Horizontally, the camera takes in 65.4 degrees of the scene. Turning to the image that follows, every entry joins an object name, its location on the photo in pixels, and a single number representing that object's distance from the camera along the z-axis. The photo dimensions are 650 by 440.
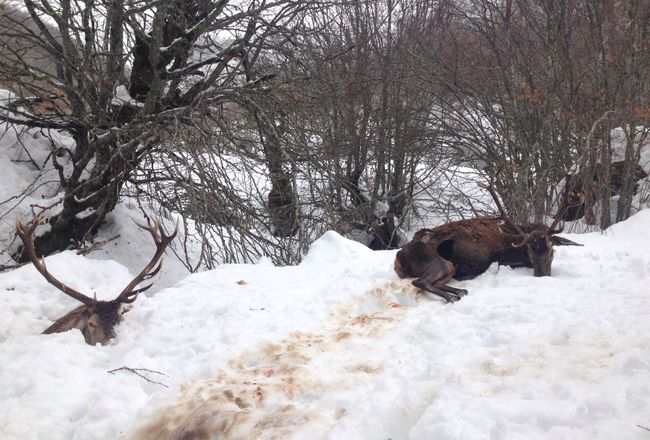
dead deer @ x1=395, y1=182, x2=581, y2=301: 4.24
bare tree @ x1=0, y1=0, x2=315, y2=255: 6.17
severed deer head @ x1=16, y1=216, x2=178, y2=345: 3.38
